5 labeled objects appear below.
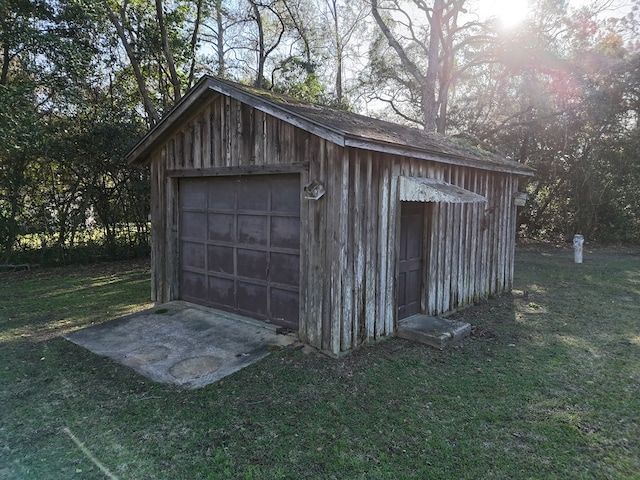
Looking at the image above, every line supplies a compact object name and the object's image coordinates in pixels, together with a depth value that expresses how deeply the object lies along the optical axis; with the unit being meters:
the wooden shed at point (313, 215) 4.74
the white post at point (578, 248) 11.89
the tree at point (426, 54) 17.86
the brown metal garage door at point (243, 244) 5.40
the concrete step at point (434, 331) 5.13
